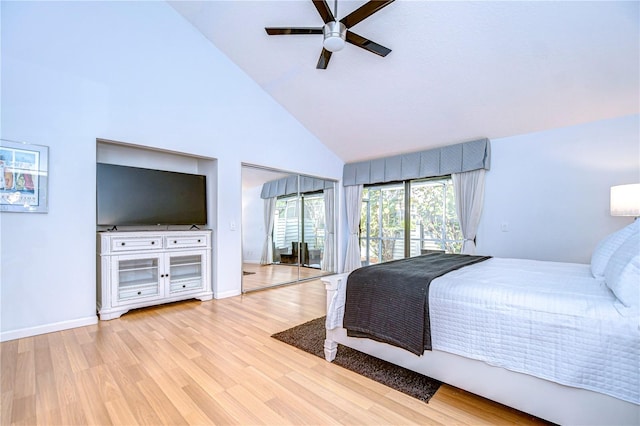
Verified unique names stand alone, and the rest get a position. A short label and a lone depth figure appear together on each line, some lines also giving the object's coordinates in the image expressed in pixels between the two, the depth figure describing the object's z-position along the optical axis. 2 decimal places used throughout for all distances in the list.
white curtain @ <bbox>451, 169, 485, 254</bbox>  4.13
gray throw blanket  1.67
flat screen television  3.12
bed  1.19
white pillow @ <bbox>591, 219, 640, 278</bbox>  1.76
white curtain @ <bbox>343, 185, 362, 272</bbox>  5.63
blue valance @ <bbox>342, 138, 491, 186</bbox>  4.08
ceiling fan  2.13
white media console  2.98
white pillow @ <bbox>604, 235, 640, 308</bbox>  1.22
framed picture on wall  2.46
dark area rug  1.75
